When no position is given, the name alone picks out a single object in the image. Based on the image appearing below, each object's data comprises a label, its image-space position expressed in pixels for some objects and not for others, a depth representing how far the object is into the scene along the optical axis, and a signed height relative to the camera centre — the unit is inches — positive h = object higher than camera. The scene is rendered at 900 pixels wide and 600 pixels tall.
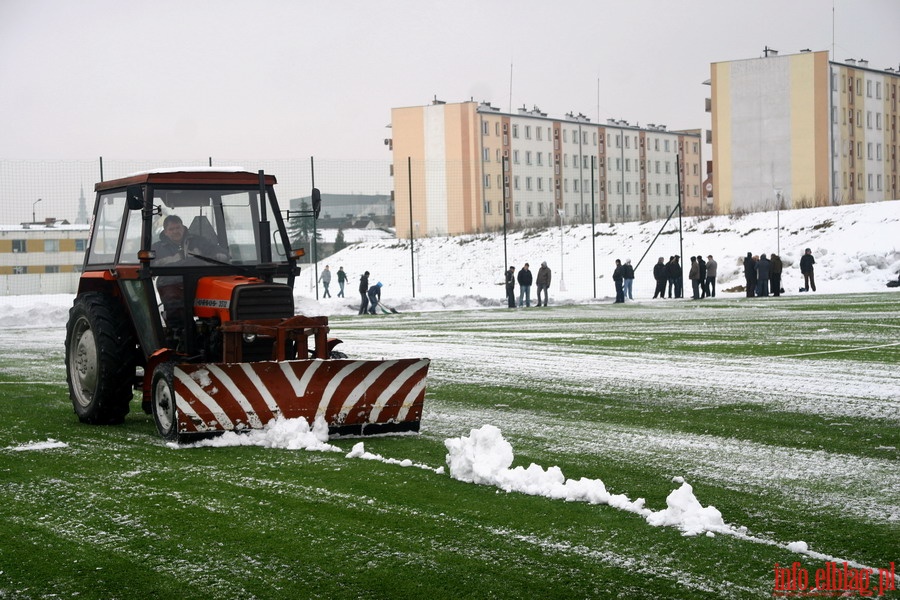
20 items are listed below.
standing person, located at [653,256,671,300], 1560.0 -28.6
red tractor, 351.3 -21.0
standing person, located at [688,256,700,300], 1485.0 -26.9
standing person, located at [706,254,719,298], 1537.9 -22.8
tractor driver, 389.4 +4.4
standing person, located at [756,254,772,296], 1486.6 -28.9
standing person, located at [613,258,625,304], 1482.5 -32.4
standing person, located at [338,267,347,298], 1721.2 -22.6
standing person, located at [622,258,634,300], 1541.3 -25.8
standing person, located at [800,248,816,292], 1578.5 -20.6
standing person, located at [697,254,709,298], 1499.8 -27.6
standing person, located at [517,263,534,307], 1453.5 -29.4
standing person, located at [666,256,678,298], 1540.4 -17.6
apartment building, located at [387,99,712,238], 3614.7 +352.3
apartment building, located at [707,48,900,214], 3159.5 +356.2
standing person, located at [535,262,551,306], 1476.4 -26.4
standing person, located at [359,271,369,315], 1376.7 -36.2
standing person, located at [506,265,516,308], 1492.4 -40.3
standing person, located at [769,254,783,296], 1505.9 -26.8
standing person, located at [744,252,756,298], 1502.2 -27.5
